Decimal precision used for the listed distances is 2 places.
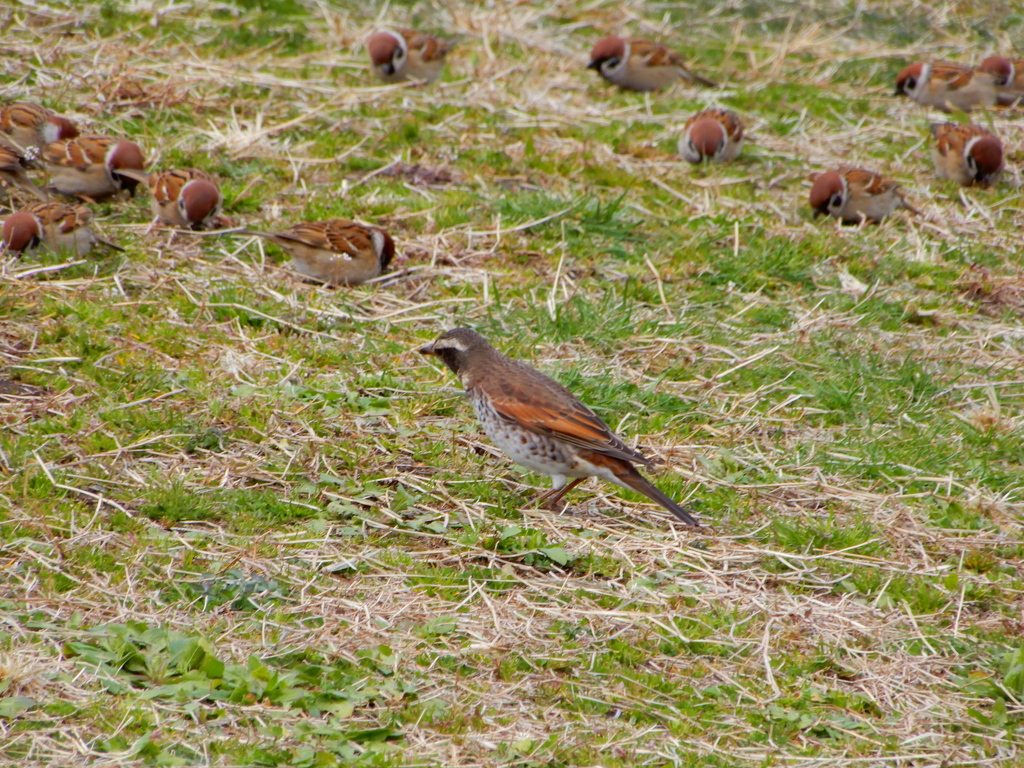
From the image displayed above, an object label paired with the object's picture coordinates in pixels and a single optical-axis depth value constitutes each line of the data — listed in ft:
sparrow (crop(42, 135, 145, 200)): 57.16
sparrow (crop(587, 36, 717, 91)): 83.87
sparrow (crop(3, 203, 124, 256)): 50.83
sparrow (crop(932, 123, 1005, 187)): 70.49
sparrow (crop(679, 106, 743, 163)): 70.79
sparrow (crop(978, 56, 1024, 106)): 84.64
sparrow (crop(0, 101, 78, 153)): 60.18
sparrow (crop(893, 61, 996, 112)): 84.53
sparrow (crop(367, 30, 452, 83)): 77.46
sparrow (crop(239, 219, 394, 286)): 53.47
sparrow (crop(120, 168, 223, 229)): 55.31
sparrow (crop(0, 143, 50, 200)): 55.52
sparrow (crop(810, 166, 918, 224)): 64.80
